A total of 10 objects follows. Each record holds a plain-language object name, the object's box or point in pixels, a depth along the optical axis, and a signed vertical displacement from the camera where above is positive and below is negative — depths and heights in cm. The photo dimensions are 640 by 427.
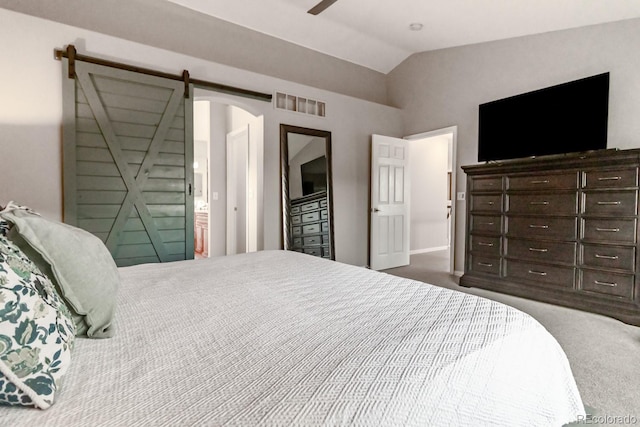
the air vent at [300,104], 407 +132
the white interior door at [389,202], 490 +5
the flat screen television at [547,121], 310 +91
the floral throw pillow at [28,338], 59 -27
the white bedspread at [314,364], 62 -39
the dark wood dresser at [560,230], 275 -23
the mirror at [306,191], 411 +19
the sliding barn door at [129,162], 280 +40
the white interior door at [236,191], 496 +21
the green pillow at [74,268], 88 -19
